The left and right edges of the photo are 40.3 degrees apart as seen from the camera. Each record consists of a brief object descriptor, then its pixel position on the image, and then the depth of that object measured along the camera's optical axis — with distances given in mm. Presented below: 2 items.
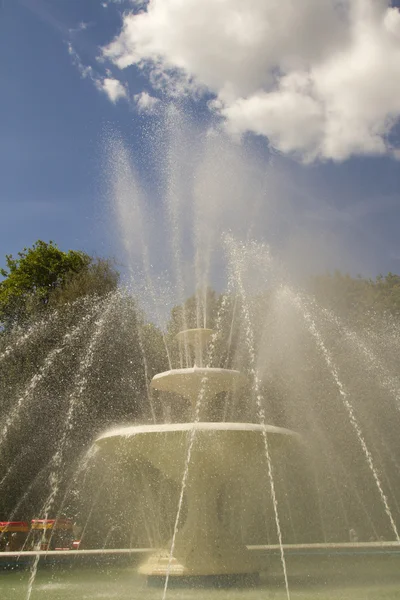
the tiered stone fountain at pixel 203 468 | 6867
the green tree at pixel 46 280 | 18750
